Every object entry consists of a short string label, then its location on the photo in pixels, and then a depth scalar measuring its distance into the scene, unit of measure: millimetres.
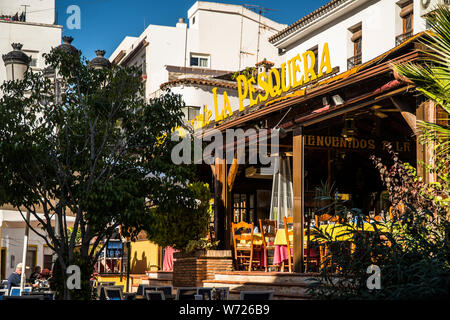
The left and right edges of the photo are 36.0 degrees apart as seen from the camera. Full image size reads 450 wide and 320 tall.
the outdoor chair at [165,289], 12280
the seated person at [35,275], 18761
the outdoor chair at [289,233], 14016
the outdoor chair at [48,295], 9446
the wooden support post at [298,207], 13438
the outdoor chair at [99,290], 12670
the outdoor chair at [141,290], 13595
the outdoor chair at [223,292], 10469
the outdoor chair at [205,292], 10488
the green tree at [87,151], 10250
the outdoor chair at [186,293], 10281
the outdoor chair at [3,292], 13273
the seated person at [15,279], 16312
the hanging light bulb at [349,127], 14531
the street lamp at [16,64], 12008
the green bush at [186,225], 16688
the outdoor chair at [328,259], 8062
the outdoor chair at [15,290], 13501
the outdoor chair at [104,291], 12125
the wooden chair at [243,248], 15455
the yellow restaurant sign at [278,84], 14906
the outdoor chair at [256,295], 8820
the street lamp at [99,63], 11680
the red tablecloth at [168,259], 20703
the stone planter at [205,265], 16109
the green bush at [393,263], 6785
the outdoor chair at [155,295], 10086
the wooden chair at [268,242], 14773
